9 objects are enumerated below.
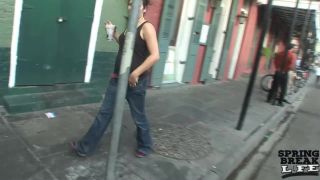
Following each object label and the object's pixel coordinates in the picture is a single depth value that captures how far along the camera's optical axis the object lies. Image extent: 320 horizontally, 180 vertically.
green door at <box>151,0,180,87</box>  8.62
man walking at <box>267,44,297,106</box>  10.77
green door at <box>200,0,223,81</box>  11.31
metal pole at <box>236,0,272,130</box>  6.57
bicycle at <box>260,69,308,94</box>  13.23
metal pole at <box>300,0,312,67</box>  14.66
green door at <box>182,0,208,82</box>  10.14
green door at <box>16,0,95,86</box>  5.55
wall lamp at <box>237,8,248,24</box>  13.52
